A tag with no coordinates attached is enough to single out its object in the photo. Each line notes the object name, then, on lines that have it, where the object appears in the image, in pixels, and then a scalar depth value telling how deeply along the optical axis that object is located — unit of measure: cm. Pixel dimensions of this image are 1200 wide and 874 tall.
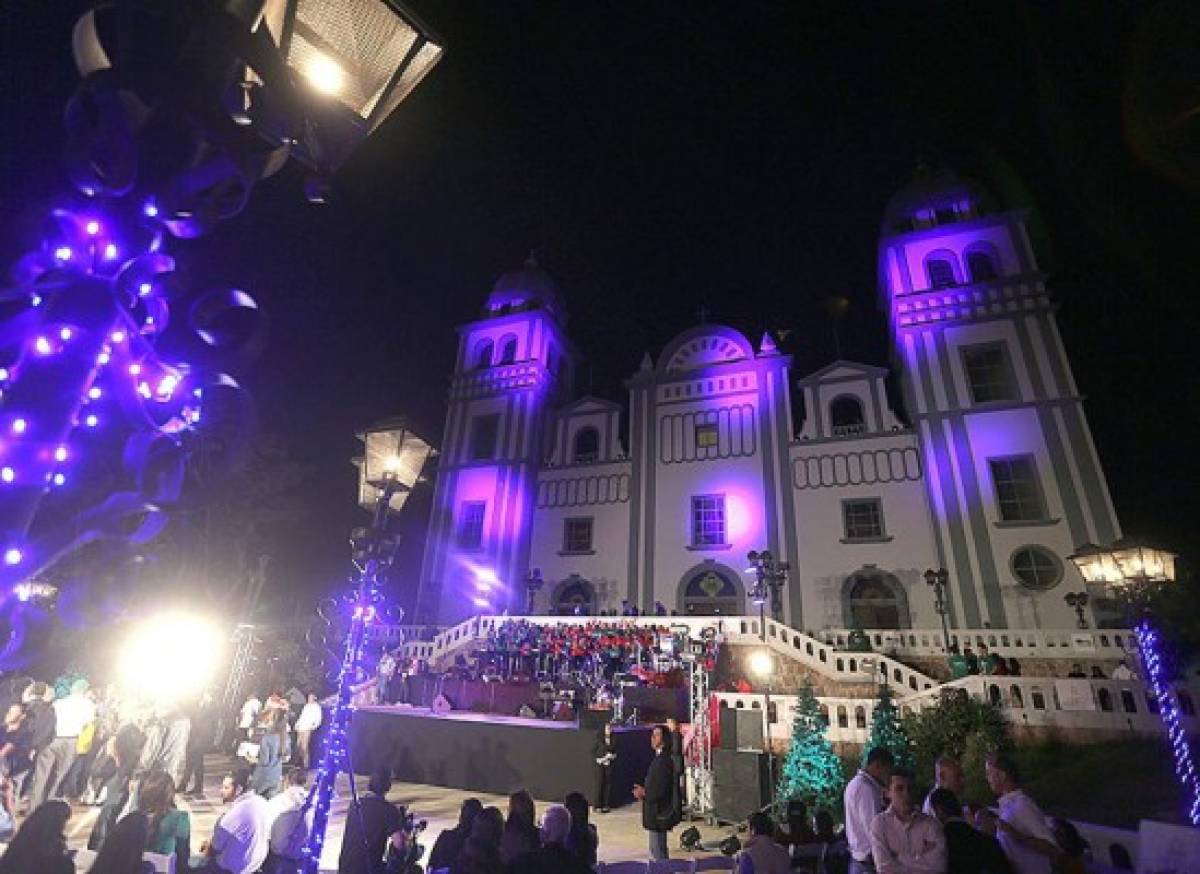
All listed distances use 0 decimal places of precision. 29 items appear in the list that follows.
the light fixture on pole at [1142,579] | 755
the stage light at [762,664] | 1460
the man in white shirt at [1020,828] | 404
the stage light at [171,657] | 1345
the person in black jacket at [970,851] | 379
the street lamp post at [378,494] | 549
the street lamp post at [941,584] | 1475
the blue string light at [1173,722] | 759
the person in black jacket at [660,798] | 626
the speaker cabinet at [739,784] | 891
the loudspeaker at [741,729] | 979
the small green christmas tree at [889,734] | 978
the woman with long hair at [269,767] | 762
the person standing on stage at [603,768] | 962
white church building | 1789
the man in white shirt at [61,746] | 831
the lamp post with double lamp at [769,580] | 1792
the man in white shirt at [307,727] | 1023
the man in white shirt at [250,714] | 1143
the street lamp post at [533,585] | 2267
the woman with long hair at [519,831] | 427
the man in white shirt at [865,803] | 445
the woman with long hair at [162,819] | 428
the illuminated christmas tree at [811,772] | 897
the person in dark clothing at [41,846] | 313
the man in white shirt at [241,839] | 462
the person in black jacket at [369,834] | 468
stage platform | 1002
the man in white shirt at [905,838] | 370
